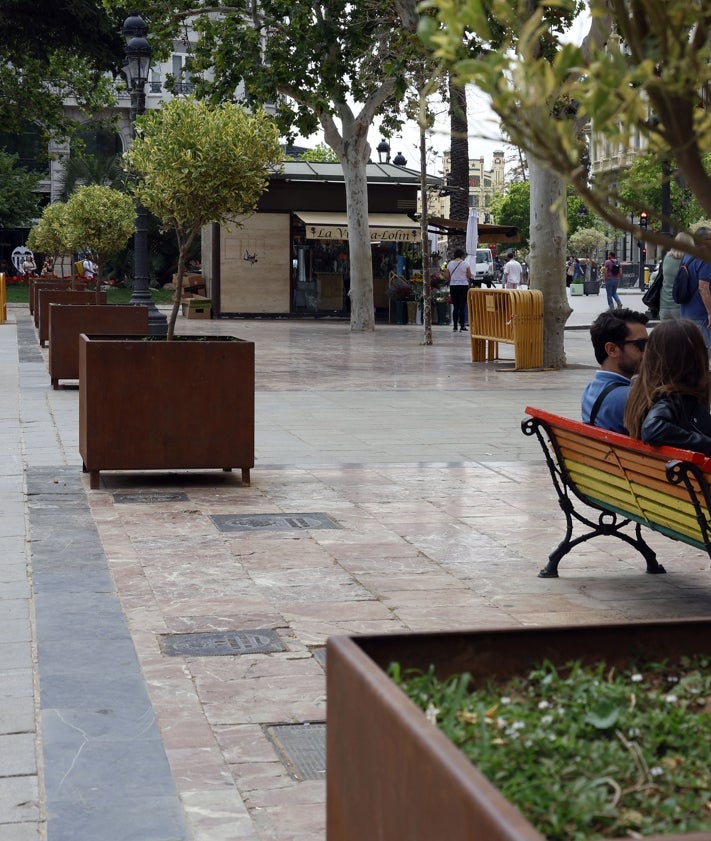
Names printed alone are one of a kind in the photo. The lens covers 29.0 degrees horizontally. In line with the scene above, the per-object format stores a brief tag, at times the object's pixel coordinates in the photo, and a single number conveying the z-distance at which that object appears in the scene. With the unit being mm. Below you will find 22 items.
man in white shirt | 30005
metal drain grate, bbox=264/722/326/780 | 3797
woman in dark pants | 28281
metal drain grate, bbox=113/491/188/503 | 8305
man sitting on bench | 6266
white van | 68812
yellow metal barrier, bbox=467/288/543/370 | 18422
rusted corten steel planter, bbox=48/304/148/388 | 15531
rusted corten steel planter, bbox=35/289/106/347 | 23047
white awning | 36469
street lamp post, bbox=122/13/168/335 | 19422
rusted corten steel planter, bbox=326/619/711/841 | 1778
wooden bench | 4963
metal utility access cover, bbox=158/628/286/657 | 4965
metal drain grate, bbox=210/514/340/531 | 7430
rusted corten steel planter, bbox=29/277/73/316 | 33094
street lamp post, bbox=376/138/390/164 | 41953
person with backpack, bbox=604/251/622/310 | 38188
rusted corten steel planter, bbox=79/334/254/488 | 8641
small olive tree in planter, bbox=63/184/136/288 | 22422
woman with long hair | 5312
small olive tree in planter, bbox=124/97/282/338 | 9789
